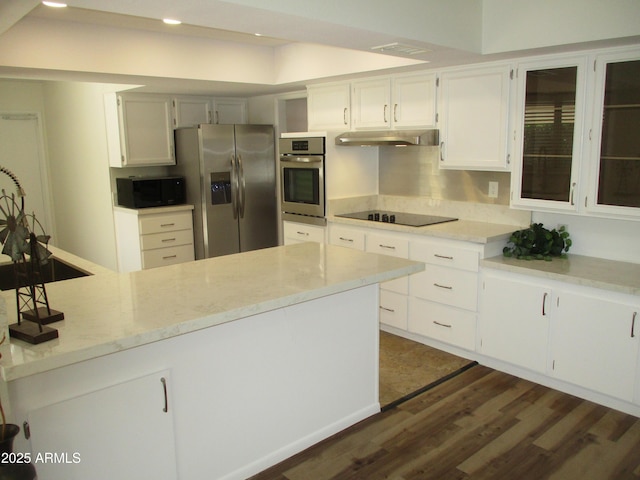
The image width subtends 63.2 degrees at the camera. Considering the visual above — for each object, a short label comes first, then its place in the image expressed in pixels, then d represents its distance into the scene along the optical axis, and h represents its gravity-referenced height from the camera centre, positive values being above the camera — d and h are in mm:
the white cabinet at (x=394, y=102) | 4004 +384
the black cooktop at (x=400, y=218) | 4234 -576
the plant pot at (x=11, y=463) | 1580 -944
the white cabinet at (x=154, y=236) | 5293 -845
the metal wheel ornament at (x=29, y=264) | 1789 -405
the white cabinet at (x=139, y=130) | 5273 +253
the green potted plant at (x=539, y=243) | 3570 -655
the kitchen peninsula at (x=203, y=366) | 1873 -895
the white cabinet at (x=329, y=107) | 4586 +401
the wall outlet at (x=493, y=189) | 4061 -318
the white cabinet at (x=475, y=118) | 3578 +220
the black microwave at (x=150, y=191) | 5277 -380
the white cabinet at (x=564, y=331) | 2969 -1131
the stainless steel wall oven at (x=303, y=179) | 4609 -249
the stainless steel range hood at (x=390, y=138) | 3977 +97
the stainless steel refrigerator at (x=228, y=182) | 5273 -308
